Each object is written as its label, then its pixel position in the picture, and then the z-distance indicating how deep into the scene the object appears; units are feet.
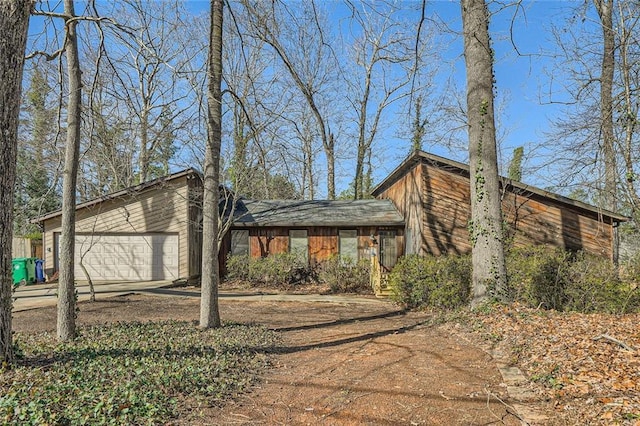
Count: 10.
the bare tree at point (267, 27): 22.68
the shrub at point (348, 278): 46.32
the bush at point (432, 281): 28.68
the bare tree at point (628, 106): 25.93
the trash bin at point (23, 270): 48.29
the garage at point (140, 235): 50.98
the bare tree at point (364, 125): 86.53
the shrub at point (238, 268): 51.75
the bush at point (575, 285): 24.52
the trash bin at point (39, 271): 51.11
